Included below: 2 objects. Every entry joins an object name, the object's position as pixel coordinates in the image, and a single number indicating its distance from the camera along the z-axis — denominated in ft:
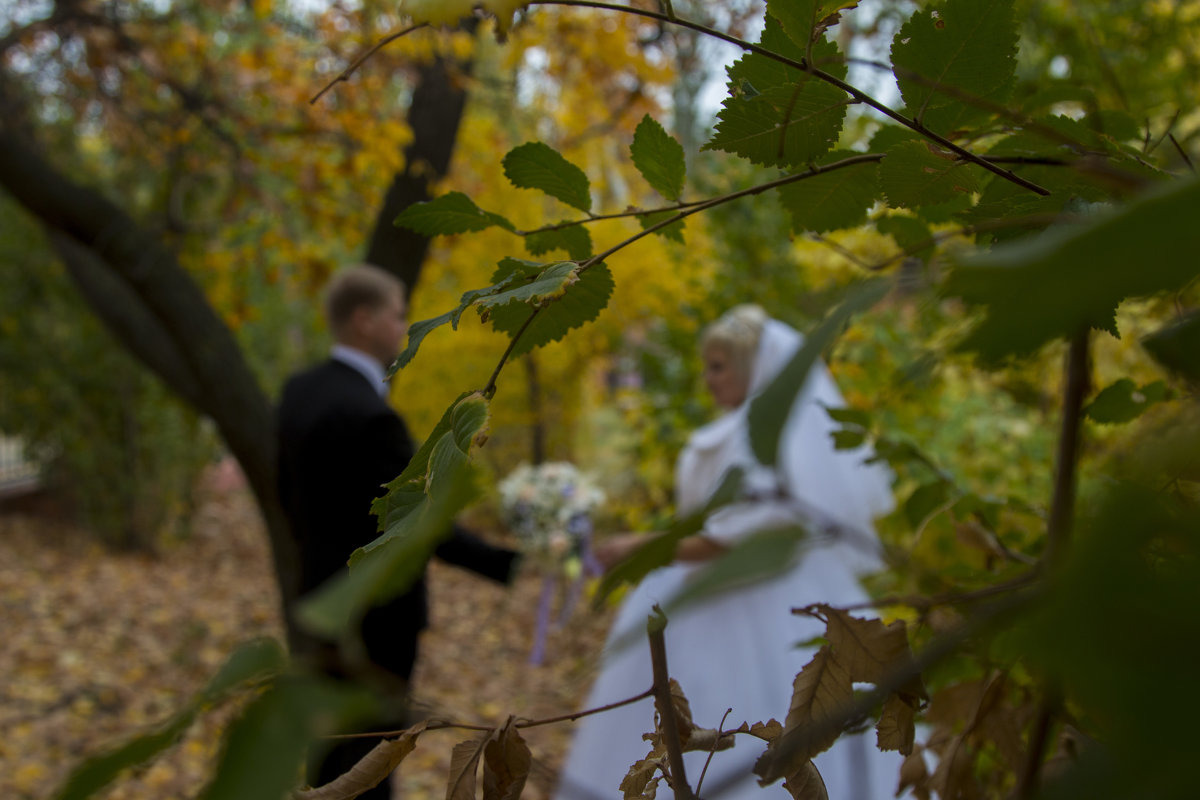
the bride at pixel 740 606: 9.17
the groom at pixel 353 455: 8.76
